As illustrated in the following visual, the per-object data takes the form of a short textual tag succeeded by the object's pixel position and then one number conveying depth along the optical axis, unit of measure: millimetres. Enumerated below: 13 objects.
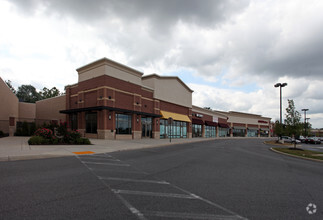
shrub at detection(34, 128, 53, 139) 14495
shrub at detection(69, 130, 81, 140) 15430
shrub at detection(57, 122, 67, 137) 15089
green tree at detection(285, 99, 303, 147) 20172
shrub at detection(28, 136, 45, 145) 13412
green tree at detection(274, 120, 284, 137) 31969
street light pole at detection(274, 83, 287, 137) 31306
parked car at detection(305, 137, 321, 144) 36003
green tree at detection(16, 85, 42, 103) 68500
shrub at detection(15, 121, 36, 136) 24625
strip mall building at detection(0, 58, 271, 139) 22844
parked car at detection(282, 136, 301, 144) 38009
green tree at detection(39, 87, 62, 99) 60750
